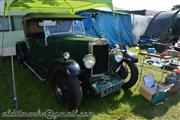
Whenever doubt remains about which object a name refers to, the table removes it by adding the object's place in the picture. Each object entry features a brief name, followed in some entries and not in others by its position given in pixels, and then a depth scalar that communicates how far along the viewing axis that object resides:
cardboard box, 4.28
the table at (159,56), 5.08
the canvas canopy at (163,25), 11.66
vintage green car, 3.85
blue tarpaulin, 9.82
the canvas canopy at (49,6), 6.57
